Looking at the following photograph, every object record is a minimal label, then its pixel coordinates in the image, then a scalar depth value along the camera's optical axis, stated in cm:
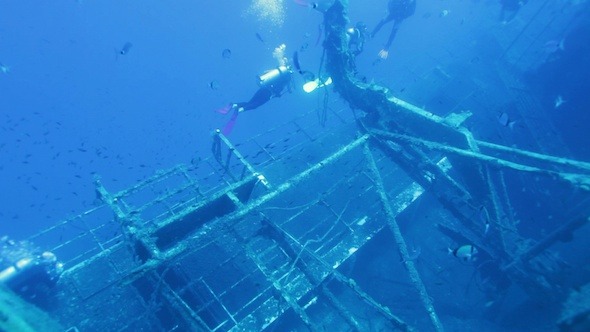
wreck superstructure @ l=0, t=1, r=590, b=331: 441
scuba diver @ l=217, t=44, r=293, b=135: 813
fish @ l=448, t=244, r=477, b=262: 478
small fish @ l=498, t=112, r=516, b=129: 682
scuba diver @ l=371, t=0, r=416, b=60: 1264
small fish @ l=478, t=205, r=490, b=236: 474
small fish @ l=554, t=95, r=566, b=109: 884
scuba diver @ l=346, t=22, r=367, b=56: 816
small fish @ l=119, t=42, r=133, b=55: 949
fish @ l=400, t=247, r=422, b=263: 720
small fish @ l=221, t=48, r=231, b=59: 1090
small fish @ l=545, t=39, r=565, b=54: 994
